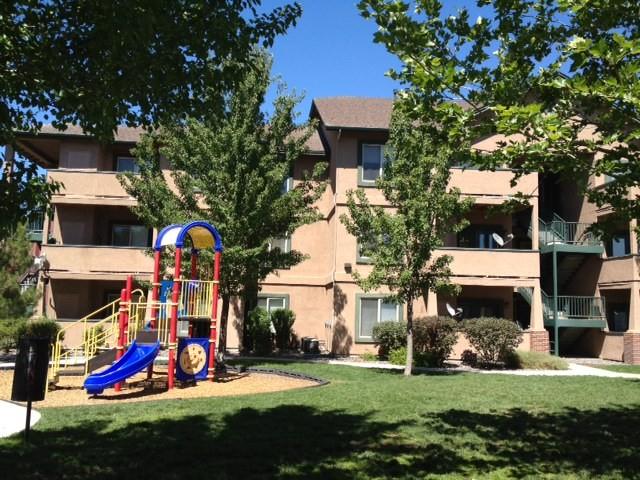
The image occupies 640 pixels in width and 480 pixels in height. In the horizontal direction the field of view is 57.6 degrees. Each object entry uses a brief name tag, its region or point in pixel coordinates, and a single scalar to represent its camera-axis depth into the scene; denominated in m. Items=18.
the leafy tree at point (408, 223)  15.23
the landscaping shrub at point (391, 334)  20.45
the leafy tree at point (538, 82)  5.97
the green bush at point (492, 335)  18.95
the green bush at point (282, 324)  23.11
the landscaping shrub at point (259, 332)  22.34
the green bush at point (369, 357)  21.05
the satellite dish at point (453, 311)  21.50
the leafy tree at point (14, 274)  19.23
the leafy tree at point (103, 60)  5.70
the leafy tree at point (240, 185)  16.19
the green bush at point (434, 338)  19.00
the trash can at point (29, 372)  6.83
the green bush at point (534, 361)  19.28
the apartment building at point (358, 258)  22.36
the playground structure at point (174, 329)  12.48
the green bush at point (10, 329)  19.91
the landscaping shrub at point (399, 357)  19.22
